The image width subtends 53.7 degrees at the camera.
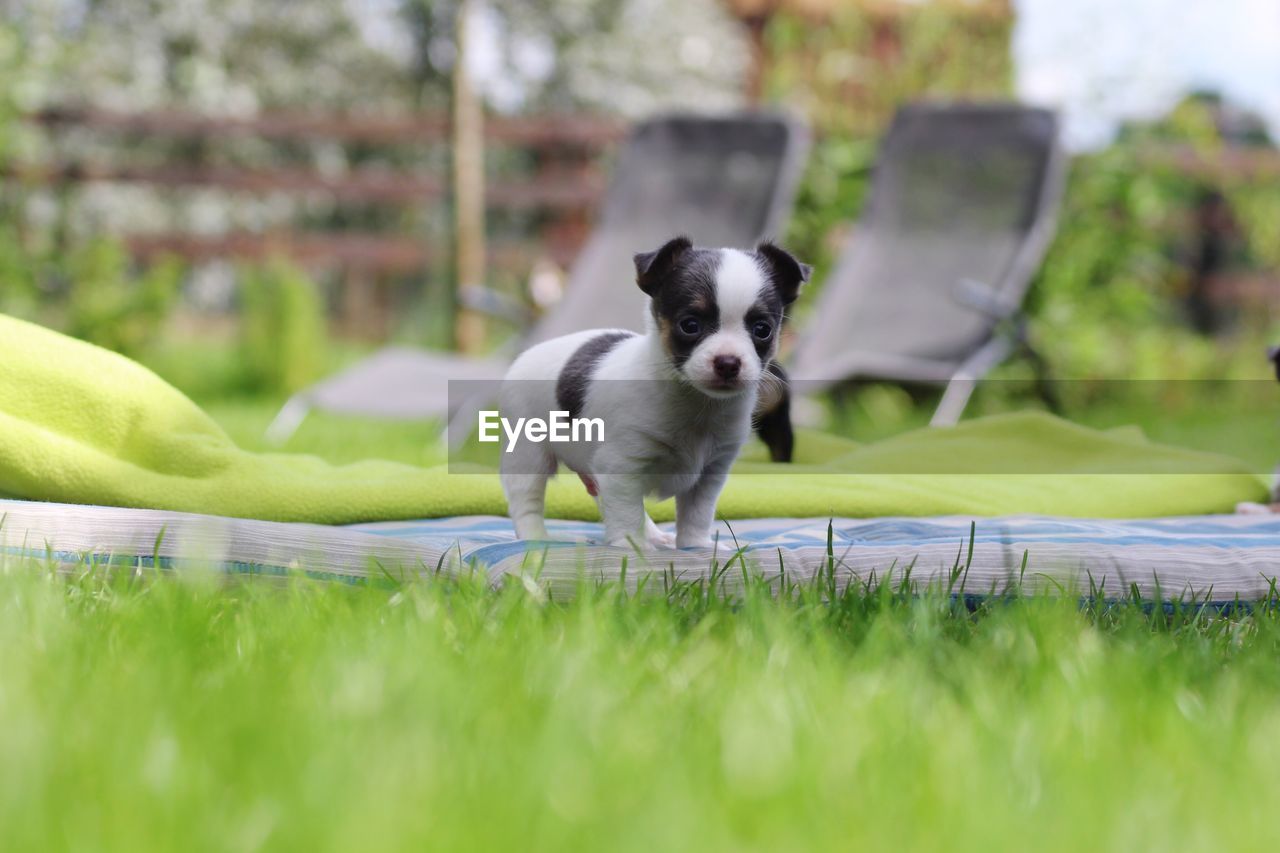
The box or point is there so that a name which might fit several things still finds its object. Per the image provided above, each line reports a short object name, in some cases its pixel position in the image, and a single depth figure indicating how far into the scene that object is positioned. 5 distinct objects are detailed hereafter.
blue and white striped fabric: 1.69
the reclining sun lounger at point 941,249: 4.46
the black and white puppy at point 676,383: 1.60
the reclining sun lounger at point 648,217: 4.48
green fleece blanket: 2.16
